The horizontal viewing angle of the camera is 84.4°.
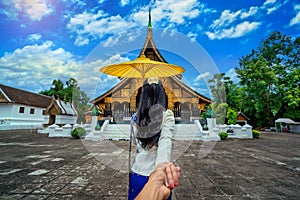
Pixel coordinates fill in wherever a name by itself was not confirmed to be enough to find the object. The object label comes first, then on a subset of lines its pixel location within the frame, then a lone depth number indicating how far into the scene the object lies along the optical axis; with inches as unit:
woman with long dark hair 41.3
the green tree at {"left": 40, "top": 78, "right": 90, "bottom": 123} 1310.5
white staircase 347.3
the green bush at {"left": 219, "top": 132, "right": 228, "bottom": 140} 368.2
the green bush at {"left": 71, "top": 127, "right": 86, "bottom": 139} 381.1
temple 486.4
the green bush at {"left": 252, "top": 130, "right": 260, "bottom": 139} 420.3
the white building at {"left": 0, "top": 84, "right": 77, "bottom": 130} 588.1
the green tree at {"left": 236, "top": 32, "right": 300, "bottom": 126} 757.3
